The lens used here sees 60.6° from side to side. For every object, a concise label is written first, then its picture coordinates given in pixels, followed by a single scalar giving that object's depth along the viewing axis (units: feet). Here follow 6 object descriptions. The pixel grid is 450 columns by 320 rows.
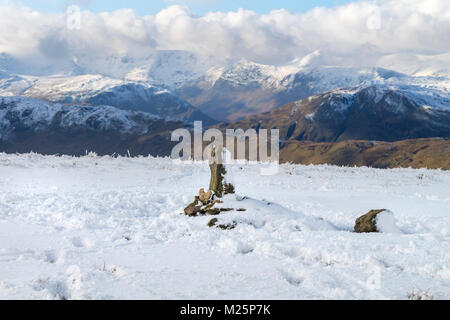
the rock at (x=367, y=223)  39.29
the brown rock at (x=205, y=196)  49.85
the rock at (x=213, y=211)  45.57
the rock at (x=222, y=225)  40.75
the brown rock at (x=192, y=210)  47.88
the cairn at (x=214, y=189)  47.93
